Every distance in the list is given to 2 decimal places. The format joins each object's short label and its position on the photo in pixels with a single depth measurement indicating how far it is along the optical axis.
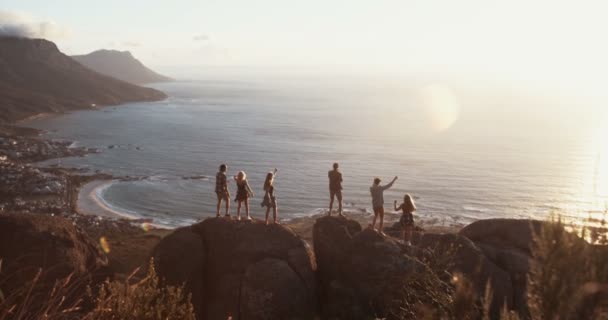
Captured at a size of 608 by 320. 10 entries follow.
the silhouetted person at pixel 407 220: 21.27
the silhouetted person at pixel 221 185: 21.67
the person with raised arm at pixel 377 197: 21.72
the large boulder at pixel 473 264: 21.34
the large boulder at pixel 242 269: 21.11
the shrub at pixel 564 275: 4.76
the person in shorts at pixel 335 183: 23.16
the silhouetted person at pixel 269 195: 21.08
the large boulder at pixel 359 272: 20.88
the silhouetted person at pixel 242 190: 21.81
